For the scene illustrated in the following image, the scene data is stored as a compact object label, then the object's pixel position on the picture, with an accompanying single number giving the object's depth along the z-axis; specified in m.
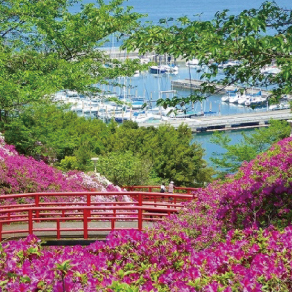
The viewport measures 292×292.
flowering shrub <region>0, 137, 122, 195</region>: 18.61
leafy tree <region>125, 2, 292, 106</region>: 8.32
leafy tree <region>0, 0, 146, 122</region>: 23.95
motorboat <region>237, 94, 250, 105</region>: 160.35
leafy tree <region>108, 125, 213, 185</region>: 47.07
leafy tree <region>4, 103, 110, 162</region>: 25.54
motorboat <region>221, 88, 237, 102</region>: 164.14
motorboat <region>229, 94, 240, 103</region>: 161.12
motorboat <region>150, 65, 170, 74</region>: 193.26
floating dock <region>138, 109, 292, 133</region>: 125.19
